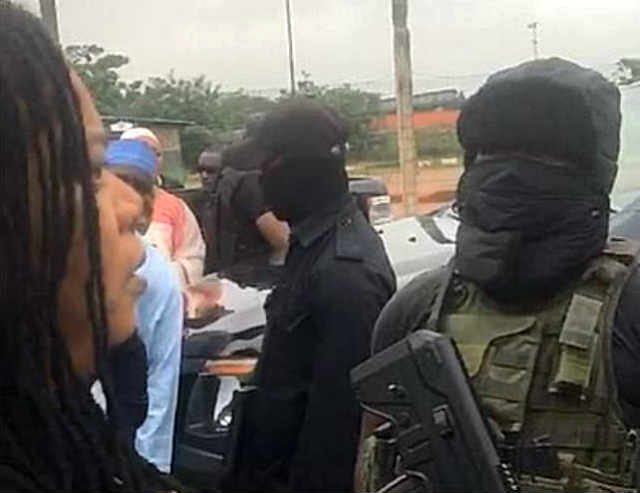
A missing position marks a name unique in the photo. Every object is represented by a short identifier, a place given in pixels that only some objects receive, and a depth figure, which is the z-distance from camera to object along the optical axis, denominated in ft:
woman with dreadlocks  3.79
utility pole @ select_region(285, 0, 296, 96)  51.79
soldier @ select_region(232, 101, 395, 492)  10.34
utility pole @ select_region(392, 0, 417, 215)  53.26
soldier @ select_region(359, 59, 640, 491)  7.50
